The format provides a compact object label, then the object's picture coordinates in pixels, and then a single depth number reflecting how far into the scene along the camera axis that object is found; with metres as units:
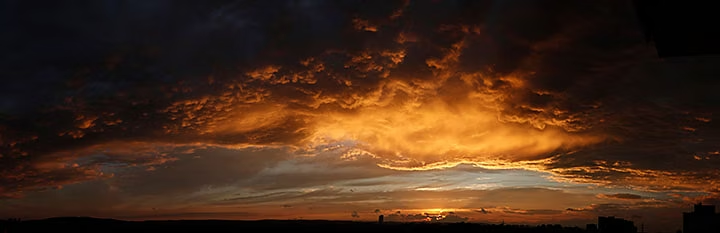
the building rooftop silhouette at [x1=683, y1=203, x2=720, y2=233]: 74.19
